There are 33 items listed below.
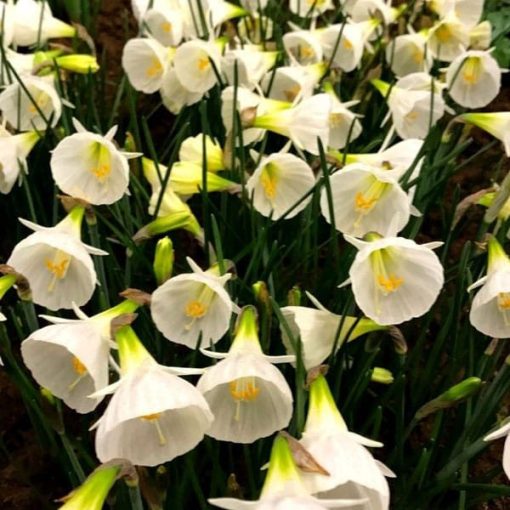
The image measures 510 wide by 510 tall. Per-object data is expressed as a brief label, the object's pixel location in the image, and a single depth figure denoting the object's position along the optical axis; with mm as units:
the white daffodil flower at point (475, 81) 574
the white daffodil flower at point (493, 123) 507
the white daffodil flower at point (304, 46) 599
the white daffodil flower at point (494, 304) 434
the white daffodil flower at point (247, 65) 570
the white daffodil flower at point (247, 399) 399
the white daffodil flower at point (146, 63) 571
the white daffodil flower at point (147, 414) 372
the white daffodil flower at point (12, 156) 501
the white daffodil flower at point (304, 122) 506
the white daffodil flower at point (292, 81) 560
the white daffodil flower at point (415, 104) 562
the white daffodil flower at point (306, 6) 651
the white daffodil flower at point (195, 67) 560
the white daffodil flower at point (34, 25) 612
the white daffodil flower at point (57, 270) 449
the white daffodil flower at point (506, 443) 370
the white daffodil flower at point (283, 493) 346
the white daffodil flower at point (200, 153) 520
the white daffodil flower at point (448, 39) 621
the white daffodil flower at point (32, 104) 526
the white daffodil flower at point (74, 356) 400
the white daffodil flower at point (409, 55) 629
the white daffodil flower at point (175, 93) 575
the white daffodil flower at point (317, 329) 432
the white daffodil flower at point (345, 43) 610
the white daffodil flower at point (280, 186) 491
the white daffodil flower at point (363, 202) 466
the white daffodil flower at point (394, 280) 425
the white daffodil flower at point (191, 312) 437
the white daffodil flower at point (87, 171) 475
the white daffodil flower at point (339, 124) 549
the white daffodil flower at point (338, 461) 362
